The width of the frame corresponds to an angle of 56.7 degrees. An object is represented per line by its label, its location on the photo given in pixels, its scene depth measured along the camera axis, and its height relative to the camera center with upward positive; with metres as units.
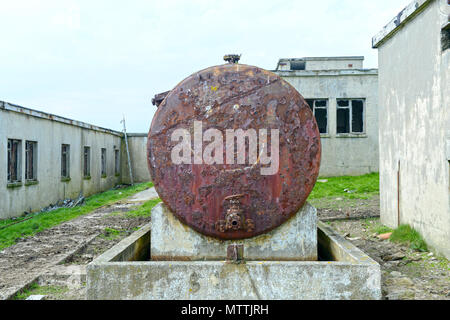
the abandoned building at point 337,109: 15.61 +2.01
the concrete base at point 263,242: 3.66 -0.68
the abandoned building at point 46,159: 10.33 +0.20
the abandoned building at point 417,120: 5.54 +0.68
